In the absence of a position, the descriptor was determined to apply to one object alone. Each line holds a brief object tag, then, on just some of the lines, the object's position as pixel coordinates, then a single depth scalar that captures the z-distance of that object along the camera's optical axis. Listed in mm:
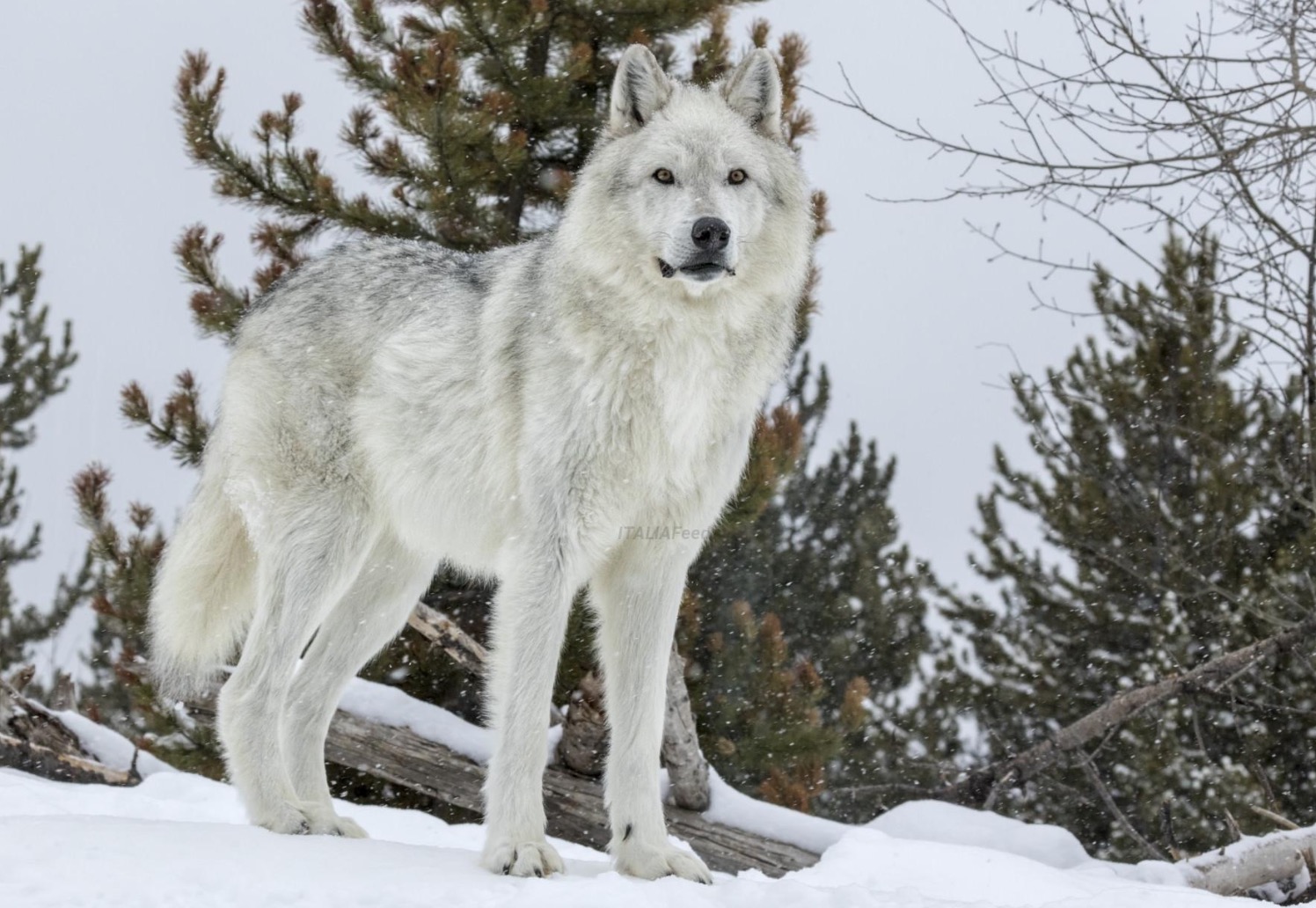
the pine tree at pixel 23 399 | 29500
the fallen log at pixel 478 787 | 11469
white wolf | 7211
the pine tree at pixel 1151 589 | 17047
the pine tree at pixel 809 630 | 16047
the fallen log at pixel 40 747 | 11906
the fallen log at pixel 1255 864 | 9352
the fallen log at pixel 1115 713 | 12937
